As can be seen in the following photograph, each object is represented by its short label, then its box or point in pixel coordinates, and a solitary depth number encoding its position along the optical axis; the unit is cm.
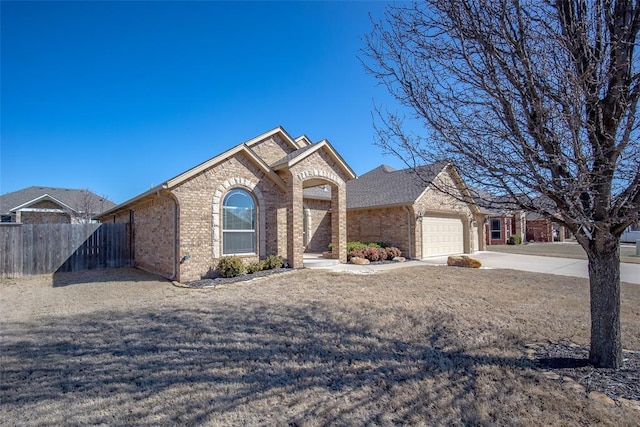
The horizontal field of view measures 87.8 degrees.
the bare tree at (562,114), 353
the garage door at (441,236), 1783
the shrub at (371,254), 1538
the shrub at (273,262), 1173
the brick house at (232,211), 1052
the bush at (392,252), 1623
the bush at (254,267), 1124
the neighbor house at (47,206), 2561
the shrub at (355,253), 1511
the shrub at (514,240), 3030
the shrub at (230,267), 1066
